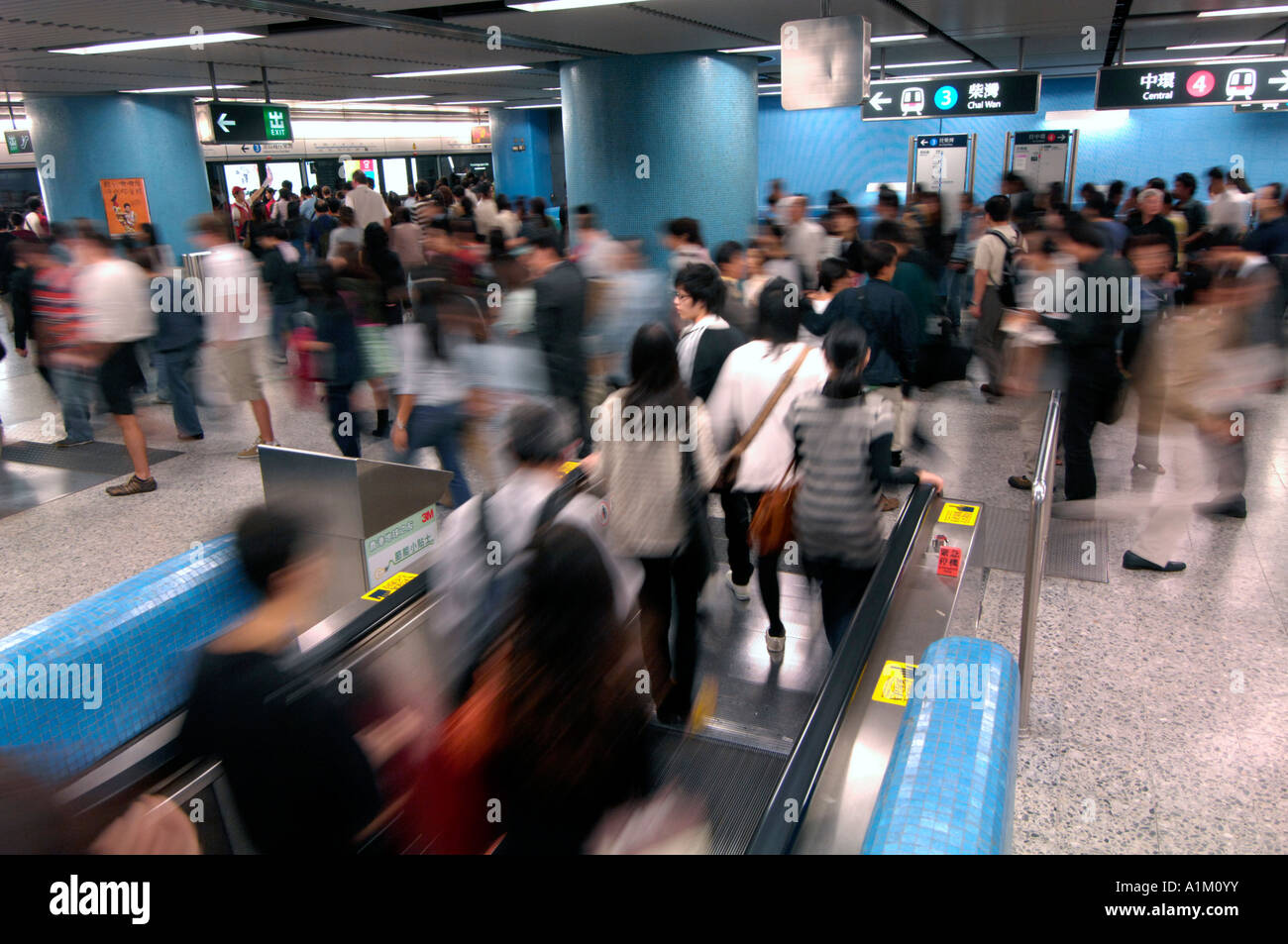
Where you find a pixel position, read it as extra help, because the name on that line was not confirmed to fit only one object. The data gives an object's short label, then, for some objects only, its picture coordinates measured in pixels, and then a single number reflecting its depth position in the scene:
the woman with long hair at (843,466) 3.03
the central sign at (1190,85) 7.89
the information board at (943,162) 16.39
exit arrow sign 9.27
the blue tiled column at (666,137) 9.72
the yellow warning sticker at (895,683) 2.80
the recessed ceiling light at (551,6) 6.36
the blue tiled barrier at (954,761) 1.92
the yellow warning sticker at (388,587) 3.48
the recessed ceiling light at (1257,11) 8.05
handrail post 3.07
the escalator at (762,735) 2.38
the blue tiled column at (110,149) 11.76
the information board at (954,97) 8.66
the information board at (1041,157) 15.63
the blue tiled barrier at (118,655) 2.60
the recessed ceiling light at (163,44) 7.52
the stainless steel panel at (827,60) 6.26
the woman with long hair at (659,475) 3.07
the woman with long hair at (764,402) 3.53
